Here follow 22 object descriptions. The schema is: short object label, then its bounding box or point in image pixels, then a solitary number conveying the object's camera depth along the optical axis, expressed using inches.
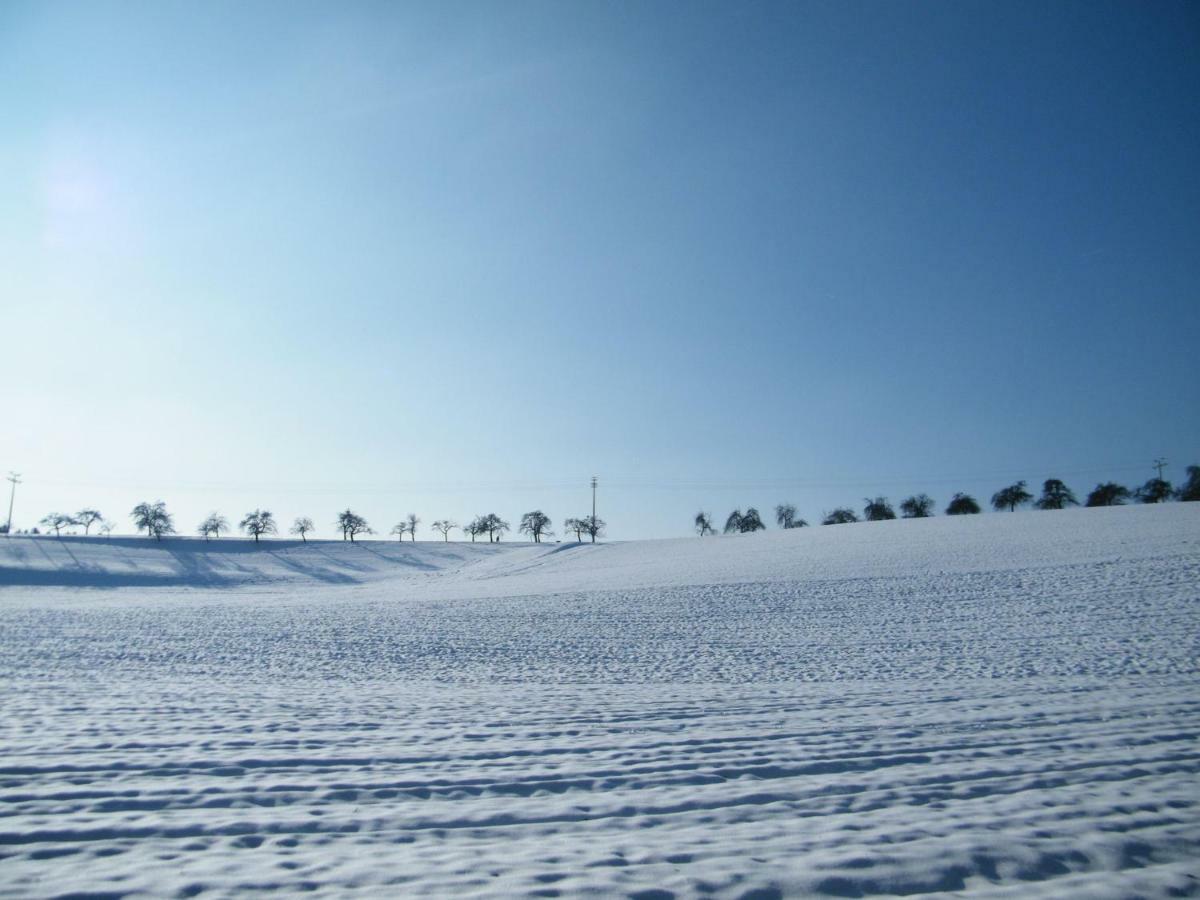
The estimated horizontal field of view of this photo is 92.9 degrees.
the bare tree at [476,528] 4379.9
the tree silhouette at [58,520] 3646.7
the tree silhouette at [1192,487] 2938.0
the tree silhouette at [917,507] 3917.3
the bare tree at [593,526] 3944.4
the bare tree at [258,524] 3545.8
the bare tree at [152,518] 3491.6
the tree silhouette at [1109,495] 3378.4
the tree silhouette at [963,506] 3644.2
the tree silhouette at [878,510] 3902.6
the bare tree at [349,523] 3914.9
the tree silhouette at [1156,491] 3245.6
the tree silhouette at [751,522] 4074.8
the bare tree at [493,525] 4384.8
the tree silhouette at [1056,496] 3472.0
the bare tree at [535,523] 4330.7
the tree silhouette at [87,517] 3651.6
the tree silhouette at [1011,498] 3553.2
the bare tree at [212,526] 3676.2
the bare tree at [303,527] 3836.1
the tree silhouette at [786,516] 4245.1
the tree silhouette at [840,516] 4035.4
